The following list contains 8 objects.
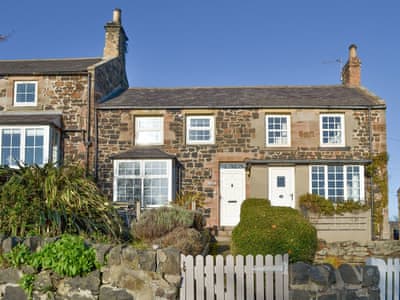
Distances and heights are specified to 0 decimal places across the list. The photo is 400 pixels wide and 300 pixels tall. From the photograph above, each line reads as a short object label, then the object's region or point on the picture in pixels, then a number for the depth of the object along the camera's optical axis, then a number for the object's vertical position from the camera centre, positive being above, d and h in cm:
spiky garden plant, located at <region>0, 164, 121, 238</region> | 859 -58
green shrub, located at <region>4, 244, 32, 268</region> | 693 -122
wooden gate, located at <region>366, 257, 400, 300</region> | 693 -148
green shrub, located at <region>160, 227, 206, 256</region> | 1066 -150
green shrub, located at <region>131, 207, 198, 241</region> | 1148 -117
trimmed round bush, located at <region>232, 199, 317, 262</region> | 998 -129
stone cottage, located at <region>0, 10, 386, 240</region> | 1805 +153
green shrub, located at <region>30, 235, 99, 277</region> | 680 -123
